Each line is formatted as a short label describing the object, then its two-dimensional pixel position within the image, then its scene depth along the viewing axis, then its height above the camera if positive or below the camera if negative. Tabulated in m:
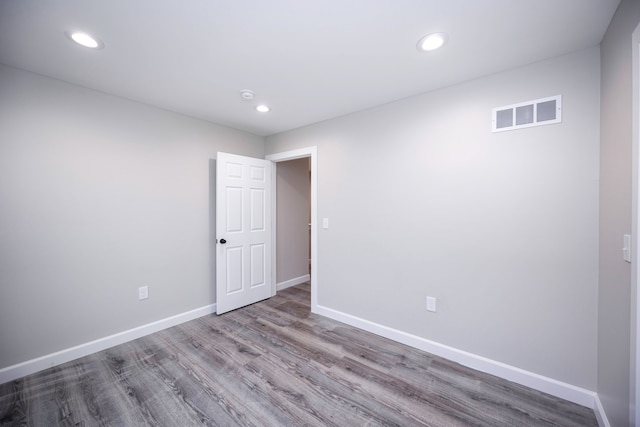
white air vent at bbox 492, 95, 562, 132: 1.82 +0.73
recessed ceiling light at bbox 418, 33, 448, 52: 1.63 +1.12
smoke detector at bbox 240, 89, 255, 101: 2.38 +1.12
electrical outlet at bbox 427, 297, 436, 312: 2.36 -0.85
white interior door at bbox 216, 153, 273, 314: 3.19 -0.25
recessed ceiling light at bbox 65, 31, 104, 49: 1.60 +1.12
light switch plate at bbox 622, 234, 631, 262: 1.25 -0.17
